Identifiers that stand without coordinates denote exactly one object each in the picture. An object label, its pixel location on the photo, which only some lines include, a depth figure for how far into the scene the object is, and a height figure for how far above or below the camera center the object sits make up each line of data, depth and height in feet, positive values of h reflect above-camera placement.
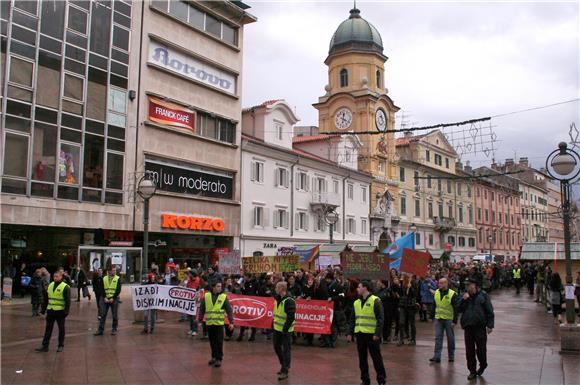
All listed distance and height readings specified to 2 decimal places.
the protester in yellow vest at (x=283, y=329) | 34.58 -4.58
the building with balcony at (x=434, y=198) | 205.46 +22.06
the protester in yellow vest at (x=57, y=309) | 42.19 -4.23
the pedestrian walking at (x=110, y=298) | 51.49 -4.18
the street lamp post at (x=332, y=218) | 107.96 +6.88
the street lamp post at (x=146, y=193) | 58.33 +5.92
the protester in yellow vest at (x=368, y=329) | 31.53 -4.18
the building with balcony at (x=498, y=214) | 264.72 +20.48
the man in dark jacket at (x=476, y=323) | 35.01 -4.16
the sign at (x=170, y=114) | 106.32 +26.28
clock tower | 184.43 +49.82
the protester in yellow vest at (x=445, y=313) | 40.65 -4.11
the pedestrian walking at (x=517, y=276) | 120.98 -4.32
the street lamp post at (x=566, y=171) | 43.37 +6.50
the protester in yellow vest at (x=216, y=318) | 37.52 -4.27
